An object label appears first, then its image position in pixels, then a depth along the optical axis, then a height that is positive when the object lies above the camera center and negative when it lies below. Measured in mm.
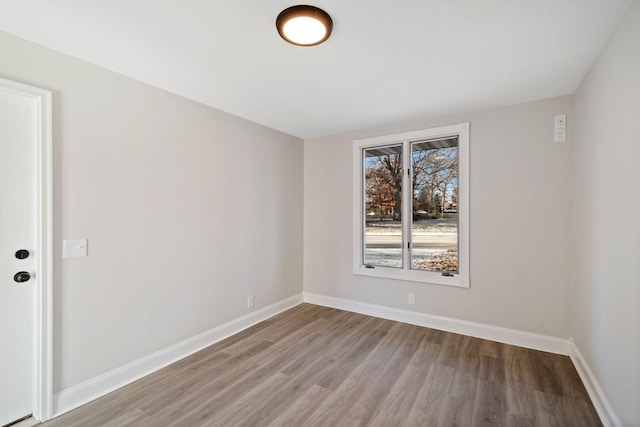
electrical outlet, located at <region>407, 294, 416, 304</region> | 3502 -1081
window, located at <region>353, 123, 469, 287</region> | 3258 +74
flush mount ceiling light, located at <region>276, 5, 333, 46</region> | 1565 +1092
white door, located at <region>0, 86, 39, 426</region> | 1775 -242
